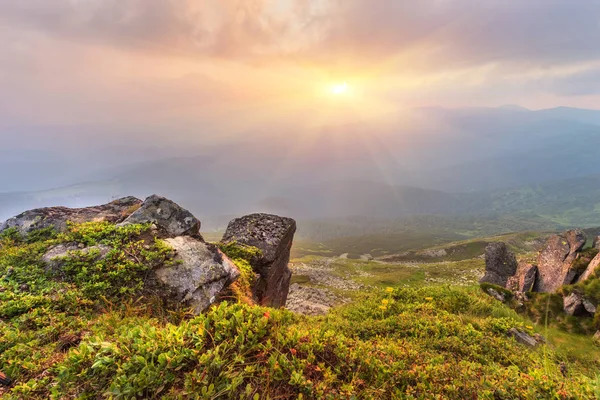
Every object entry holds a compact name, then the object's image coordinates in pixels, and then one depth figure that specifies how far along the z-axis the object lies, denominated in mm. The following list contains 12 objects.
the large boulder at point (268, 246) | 15852
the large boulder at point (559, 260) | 27366
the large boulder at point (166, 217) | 11734
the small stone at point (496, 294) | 18822
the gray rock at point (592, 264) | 22612
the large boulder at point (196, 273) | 8906
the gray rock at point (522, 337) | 9148
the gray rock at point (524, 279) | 32381
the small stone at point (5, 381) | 4539
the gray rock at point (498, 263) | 51250
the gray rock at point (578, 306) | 16047
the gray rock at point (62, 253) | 8422
